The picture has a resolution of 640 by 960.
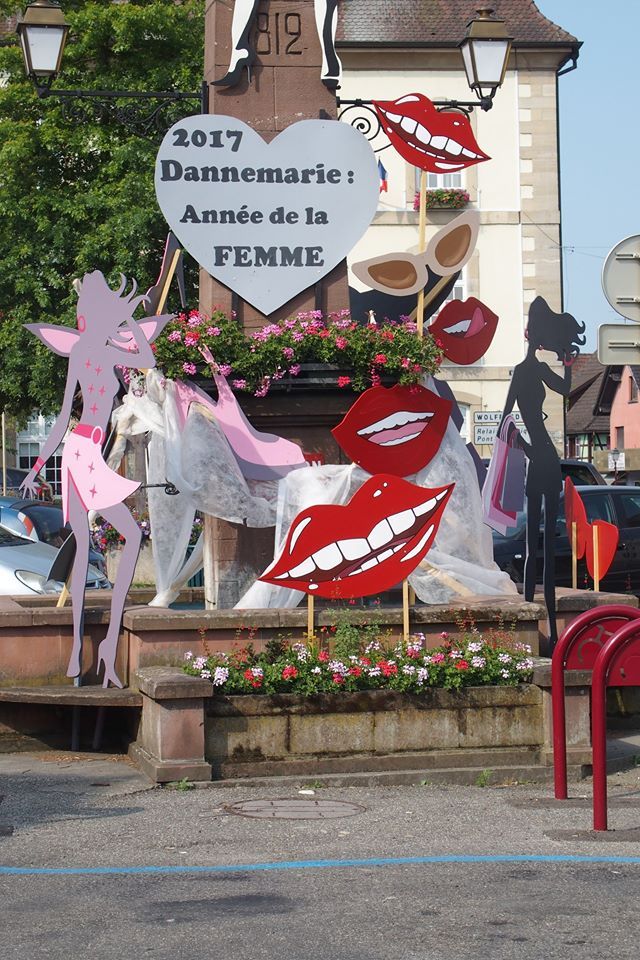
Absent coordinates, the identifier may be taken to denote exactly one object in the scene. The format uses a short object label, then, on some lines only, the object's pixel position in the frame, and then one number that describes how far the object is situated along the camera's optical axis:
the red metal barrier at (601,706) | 7.43
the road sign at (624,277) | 9.62
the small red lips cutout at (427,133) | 10.72
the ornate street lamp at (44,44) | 13.39
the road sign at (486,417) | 34.19
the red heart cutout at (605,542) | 11.15
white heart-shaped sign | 11.01
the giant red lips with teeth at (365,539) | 9.07
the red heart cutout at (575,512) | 11.25
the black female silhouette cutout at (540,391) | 10.84
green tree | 27.81
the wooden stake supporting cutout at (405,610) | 9.38
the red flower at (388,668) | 9.09
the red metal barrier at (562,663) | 7.91
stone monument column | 11.27
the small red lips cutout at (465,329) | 11.29
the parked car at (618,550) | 17.95
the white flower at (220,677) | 8.85
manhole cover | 8.08
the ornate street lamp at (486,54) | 13.50
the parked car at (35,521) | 18.48
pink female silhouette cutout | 9.73
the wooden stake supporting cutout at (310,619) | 9.33
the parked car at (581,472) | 24.73
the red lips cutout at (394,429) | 9.89
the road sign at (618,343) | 9.59
